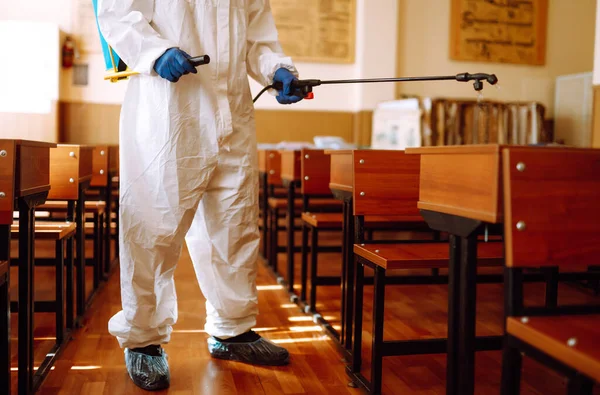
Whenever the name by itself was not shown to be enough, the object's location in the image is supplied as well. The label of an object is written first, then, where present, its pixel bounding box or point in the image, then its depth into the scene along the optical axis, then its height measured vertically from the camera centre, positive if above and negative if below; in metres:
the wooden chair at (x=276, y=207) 3.59 -0.32
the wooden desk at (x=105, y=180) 3.22 -0.18
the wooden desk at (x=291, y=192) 3.22 -0.21
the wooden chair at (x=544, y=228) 1.07 -0.12
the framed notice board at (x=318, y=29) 6.19 +1.23
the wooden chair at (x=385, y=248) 1.80 -0.29
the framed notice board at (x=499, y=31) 6.42 +1.32
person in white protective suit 1.81 -0.02
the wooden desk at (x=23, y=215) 1.48 -0.18
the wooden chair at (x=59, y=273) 2.13 -0.46
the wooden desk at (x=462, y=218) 1.20 -0.13
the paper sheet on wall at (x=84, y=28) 5.85 +1.10
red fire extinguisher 5.72 +0.86
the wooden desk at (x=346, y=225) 2.14 -0.25
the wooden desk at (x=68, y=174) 2.34 -0.11
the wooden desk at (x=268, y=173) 3.98 -0.14
